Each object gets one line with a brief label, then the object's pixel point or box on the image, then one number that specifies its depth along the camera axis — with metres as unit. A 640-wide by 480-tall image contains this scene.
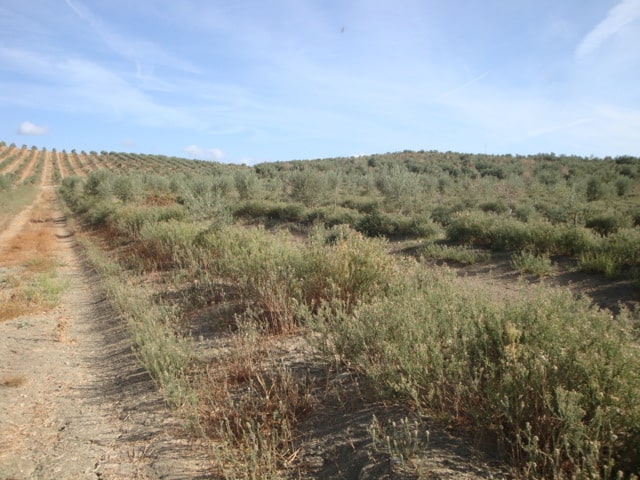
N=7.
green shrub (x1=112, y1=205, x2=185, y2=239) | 14.77
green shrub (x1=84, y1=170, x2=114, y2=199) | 27.83
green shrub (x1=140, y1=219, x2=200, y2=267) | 10.03
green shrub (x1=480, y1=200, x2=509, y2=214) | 16.92
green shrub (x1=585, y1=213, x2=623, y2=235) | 11.33
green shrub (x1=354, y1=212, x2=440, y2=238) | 13.28
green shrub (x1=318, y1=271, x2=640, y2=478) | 2.27
